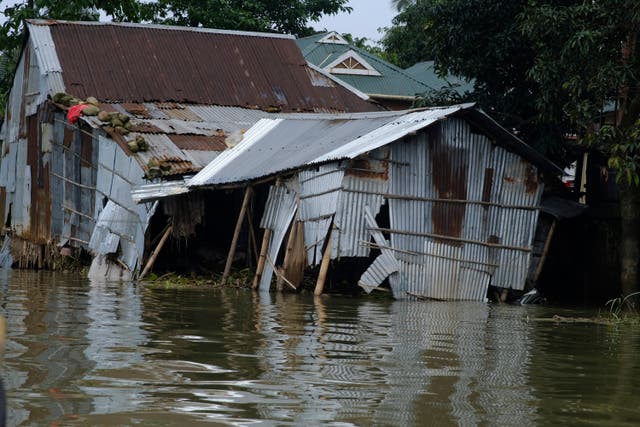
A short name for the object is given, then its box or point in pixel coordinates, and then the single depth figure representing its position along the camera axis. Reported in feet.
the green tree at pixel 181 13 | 105.30
